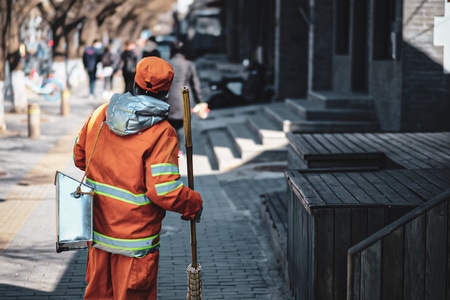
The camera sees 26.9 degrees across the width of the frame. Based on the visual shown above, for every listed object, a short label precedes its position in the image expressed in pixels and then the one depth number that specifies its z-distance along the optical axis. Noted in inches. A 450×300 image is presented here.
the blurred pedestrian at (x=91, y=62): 1090.7
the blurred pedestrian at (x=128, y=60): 888.3
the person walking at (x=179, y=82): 486.3
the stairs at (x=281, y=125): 568.4
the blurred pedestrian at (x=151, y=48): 647.8
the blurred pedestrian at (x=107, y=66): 1111.6
